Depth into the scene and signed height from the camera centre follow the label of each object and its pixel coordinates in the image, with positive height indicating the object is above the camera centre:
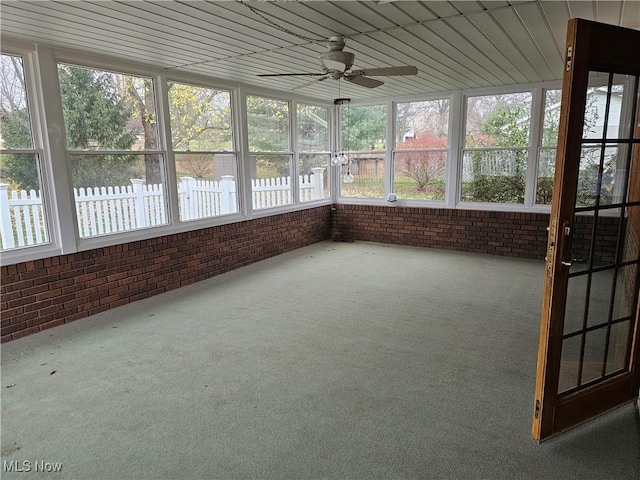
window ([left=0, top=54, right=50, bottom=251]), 3.54 +0.05
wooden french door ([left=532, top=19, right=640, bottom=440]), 1.96 -0.41
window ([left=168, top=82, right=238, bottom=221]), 5.02 +0.24
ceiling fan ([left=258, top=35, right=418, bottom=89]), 3.20 +0.79
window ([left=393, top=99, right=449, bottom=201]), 6.88 +0.28
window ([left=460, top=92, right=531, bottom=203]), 6.25 +0.27
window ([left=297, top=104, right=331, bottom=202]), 7.10 +0.29
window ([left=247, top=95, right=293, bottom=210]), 6.07 +0.26
